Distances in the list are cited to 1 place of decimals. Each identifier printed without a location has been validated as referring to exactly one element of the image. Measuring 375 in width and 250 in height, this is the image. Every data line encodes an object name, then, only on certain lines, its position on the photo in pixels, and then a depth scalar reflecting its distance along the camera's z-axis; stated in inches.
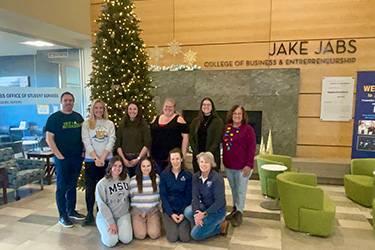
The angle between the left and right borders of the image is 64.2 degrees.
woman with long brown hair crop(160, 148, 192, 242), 131.5
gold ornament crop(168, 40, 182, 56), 253.4
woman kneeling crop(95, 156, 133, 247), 126.5
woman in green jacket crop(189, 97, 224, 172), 141.2
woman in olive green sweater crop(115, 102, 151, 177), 143.3
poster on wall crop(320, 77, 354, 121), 222.1
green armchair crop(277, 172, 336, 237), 134.0
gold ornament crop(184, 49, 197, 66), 250.4
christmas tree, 171.9
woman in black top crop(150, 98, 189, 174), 143.5
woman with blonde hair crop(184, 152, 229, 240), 129.0
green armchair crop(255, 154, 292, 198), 179.6
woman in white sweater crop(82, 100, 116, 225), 142.8
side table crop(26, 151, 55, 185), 216.1
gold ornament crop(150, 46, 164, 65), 257.4
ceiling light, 238.2
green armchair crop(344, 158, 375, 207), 171.5
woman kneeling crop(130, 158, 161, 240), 133.6
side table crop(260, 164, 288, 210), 167.3
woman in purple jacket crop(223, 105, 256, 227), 142.4
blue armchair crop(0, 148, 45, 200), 186.9
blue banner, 212.7
